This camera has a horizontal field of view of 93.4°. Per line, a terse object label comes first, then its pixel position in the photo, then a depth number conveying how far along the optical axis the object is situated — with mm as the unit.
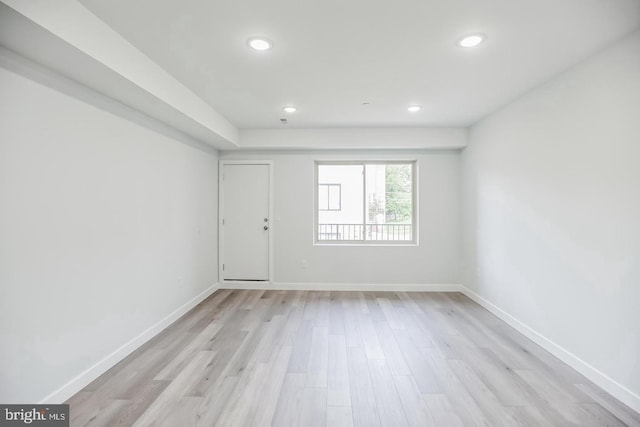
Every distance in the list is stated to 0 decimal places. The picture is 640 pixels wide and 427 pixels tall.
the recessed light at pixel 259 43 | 2094
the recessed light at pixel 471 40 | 2035
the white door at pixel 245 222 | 4879
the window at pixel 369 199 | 4949
